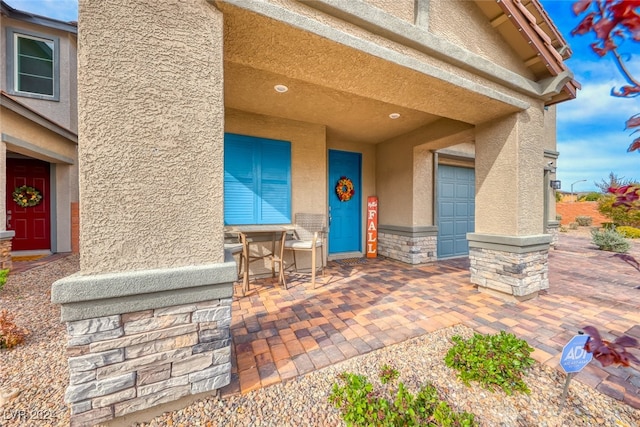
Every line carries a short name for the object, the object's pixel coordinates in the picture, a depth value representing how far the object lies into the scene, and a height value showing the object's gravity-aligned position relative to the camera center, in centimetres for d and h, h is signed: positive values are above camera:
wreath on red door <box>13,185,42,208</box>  545 +37
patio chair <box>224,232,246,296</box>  339 -47
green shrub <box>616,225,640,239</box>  928 -83
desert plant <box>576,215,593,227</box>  1252 -53
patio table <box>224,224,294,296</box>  333 -41
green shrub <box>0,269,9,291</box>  290 -81
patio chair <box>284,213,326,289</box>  421 -30
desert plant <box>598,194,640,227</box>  947 -22
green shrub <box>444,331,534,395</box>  167 -113
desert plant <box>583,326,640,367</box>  101 -61
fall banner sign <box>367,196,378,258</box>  557 -41
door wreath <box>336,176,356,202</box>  539 +52
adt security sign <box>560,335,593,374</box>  143 -89
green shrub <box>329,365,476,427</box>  134 -117
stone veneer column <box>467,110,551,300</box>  300 +7
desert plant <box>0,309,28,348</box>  202 -106
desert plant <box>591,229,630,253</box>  636 -84
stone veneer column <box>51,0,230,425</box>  130 -1
